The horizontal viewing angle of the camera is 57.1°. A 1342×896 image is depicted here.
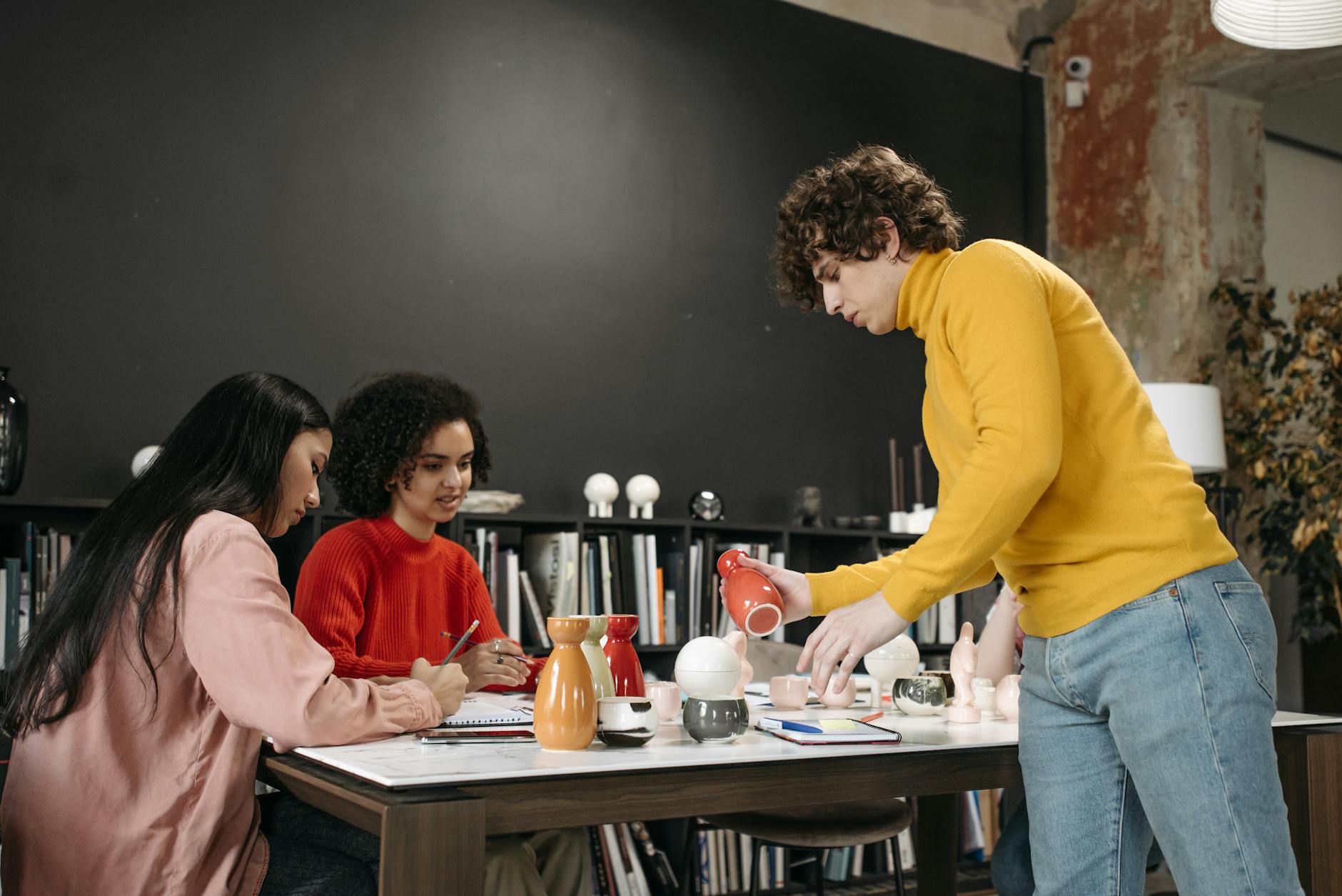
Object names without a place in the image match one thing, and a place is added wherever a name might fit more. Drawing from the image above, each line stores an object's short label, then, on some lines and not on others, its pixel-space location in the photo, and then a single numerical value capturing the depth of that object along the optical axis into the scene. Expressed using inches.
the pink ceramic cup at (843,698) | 87.7
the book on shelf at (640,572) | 151.8
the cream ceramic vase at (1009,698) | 84.0
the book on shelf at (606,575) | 147.8
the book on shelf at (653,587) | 150.6
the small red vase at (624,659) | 78.1
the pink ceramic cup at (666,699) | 80.1
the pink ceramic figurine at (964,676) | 82.7
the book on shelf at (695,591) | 154.6
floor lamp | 175.5
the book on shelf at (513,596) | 141.9
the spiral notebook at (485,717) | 74.6
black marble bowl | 68.3
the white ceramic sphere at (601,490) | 156.1
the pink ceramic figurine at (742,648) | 90.0
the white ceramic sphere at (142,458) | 128.3
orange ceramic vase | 64.1
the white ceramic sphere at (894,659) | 92.7
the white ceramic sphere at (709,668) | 71.1
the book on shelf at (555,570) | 144.1
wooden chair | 106.3
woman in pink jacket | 65.4
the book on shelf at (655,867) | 144.4
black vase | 117.2
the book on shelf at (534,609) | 144.1
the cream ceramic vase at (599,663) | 72.8
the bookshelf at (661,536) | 124.0
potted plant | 178.4
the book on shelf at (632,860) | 142.5
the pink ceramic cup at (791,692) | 90.3
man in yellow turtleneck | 56.8
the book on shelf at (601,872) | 140.5
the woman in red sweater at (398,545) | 105.9
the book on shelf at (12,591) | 116.6
